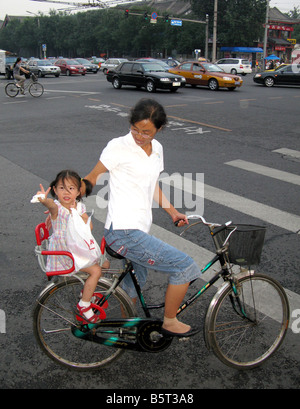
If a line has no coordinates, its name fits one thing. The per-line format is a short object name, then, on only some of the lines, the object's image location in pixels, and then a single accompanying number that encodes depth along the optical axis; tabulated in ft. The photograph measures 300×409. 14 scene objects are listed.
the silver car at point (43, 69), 116.40
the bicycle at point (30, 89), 63.67
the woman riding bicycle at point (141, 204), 8.96
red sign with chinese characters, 241.96
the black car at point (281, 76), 83.98
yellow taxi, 75.61
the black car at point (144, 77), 69.15
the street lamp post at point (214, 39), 151.37
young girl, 9.00
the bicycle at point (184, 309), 8.92
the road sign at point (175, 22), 163.16
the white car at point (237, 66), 129.94
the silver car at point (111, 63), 144.21
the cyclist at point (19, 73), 62.34
